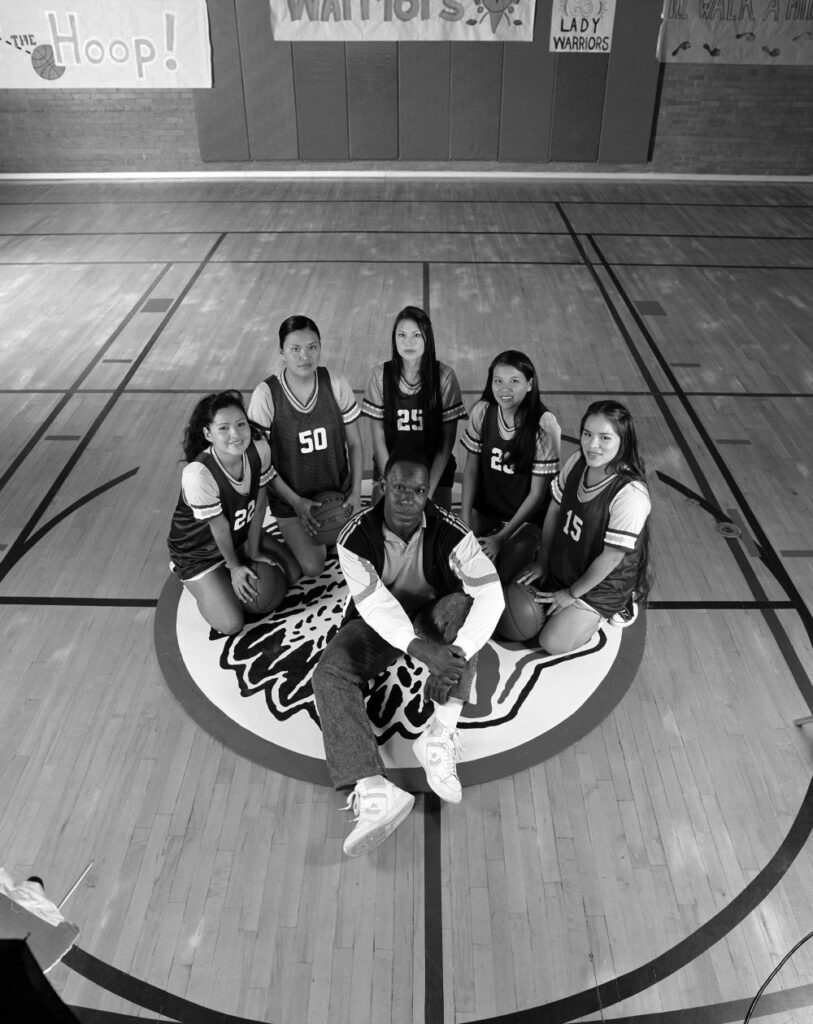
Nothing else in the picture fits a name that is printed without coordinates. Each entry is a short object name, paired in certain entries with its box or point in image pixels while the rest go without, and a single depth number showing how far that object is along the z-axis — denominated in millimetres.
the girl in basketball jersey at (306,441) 3637
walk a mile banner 9312
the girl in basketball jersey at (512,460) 3326
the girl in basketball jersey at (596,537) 2920
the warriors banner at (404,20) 9312
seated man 2707
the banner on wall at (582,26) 9367
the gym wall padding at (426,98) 9617
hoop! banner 9500
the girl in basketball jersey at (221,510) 3115
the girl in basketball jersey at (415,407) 3623
